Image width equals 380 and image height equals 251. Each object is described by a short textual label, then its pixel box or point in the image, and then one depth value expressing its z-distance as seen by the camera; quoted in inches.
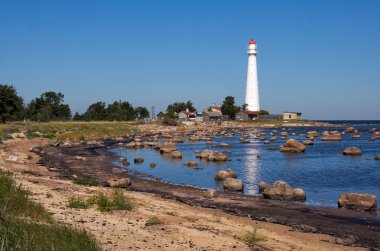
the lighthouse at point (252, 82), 5575.8
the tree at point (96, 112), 5177.2
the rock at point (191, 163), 1513.4
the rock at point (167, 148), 2044.0
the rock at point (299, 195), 894.4
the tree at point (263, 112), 6117.6
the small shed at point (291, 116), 6471.5
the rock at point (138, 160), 1644.9
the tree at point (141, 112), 5732.8
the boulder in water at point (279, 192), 895.1
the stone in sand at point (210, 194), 897.7
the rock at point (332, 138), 2896.7
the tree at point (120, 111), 5189.5
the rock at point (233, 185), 1011.3
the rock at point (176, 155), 1792.6
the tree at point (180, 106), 6117.1
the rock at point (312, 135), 3339.1
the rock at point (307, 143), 2513.5
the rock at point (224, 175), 1184.2
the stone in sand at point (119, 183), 953.9
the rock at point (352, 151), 1902.1
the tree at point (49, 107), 4439.0
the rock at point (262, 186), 1011.5
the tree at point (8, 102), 3193.9
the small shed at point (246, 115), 5812.0
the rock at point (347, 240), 554.9
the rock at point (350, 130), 4286.7
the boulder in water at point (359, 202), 785.6
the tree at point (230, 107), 5841.5
